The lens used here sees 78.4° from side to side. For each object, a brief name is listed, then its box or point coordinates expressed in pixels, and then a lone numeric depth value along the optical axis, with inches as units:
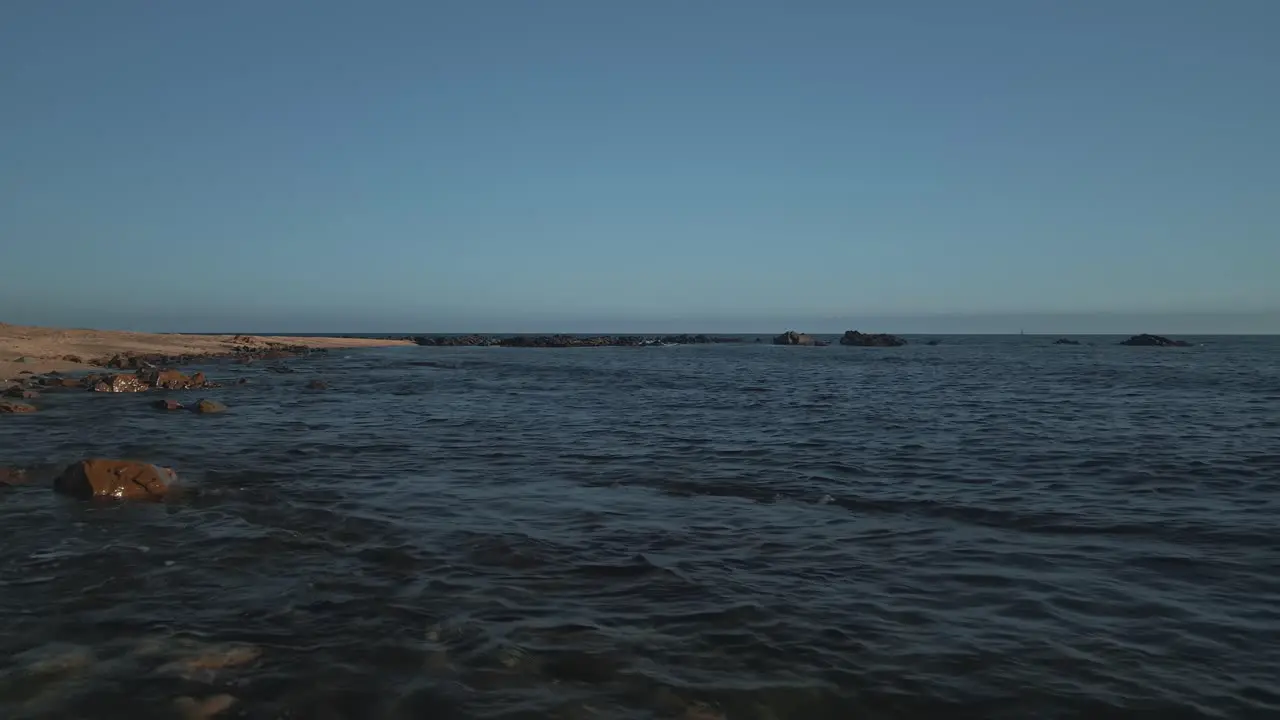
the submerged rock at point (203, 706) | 211.9
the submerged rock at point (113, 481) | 469.4
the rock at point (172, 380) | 1270.9
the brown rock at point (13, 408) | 878.4
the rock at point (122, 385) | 1163.9
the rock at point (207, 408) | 924.6
